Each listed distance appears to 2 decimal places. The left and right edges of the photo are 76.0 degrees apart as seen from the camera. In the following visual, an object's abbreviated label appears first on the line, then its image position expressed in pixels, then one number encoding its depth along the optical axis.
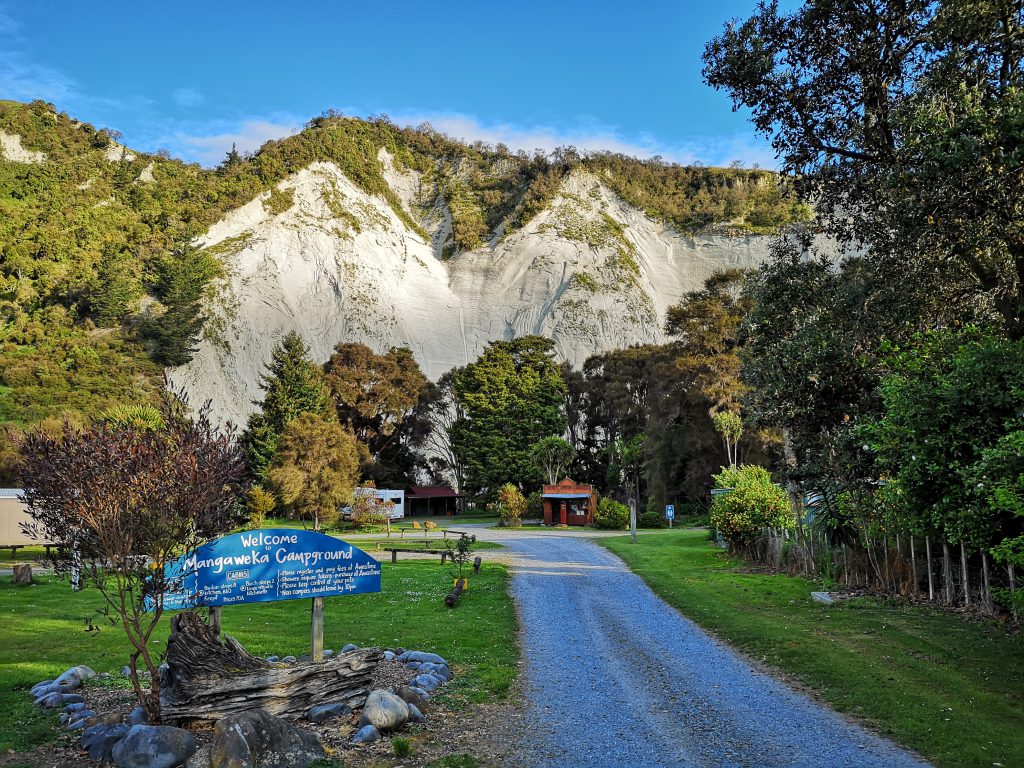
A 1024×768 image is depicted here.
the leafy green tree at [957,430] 8.49
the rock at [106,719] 6.59
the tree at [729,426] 40.53
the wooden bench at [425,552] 23.26
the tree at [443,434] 66.79
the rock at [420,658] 9.26
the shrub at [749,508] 20.52
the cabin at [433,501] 64.56
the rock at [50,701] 7.47
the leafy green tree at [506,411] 57.53
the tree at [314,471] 36.12
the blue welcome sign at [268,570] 7.04
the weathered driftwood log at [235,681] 6.79
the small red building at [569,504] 46.72
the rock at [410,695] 7.35
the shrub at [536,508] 51.19
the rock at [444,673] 8.66
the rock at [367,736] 6.46
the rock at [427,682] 8.14
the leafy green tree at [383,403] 60.66
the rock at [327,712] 7.01
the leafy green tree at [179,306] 61.72
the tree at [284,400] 49.03
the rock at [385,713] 6.70
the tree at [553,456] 52.19
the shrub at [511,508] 46.44
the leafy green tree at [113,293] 62.03
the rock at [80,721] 6.77
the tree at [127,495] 5.96
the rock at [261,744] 5.72
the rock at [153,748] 5.70
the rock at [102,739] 6.04
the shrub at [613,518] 42.28
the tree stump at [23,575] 18.12
